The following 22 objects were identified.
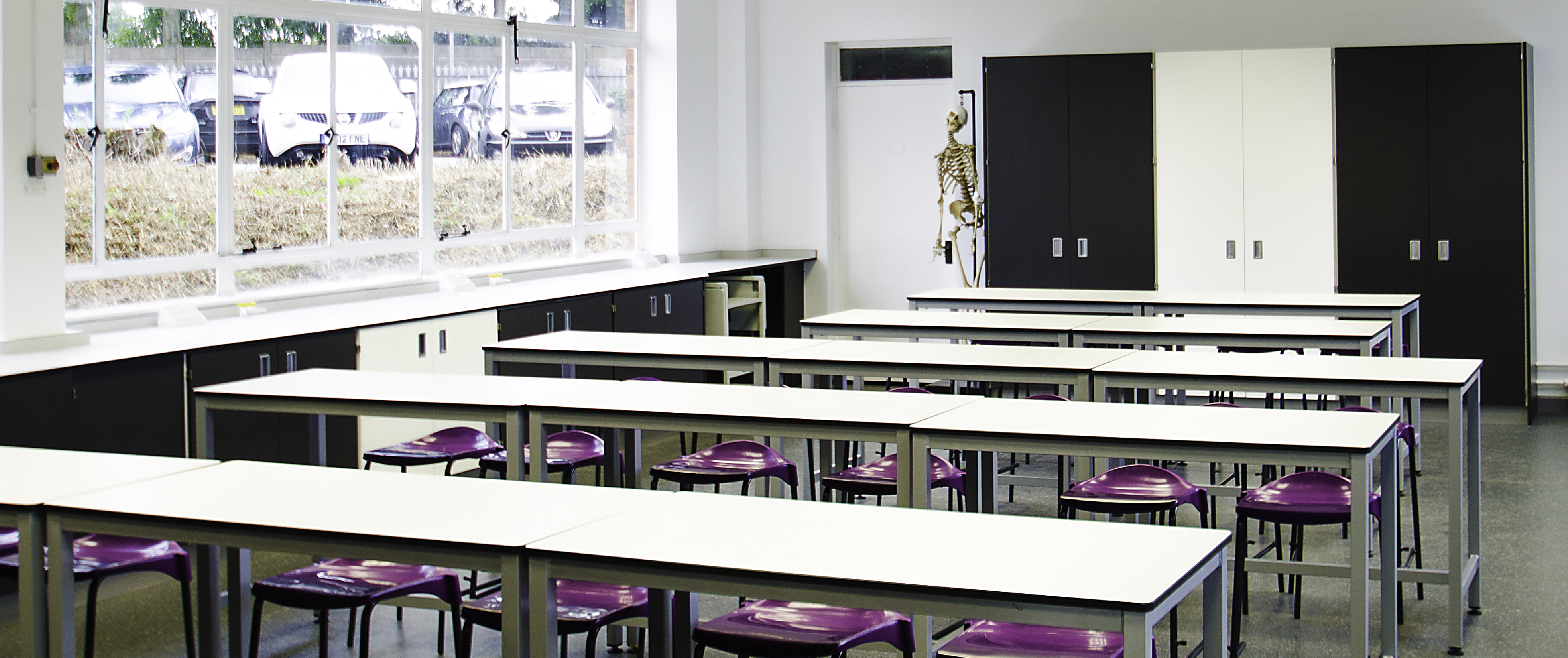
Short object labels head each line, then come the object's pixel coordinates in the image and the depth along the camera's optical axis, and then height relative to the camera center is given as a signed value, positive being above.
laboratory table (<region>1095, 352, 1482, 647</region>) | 4.27 -0.32
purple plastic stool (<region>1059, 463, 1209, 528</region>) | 3.93 -0.61
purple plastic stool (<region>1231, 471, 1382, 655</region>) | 3.96 -0.64
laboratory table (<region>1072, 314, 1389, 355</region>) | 5.55 -0.22
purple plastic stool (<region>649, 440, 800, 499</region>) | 4.61 -0.60
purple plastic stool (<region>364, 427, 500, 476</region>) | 4.89 -0.56
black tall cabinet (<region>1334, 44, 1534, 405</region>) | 8.31 +0.52
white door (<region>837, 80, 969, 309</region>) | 10.20 +0.69
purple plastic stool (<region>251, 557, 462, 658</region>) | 3.14 -0.67
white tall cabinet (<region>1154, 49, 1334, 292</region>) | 8.76 +0.69
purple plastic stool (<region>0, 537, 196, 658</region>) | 3.50 -0.67
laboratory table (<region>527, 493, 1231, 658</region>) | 2.19 -0.47
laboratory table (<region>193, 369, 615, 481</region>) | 4.13 -0.32
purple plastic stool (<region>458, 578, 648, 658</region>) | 2.87 -0.68
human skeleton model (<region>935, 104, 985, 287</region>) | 9.81 +0.71
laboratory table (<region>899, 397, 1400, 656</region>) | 3.39 -0.39
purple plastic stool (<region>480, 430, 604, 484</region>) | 4.87 -0.58
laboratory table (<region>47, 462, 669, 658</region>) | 2.57 -0.44
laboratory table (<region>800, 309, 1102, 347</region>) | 6.03 -0.19
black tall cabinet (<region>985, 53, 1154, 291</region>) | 9.16 +0.74
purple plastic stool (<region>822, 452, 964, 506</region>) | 4.48 -0.63
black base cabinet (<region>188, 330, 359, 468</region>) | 5.45 -0.48
